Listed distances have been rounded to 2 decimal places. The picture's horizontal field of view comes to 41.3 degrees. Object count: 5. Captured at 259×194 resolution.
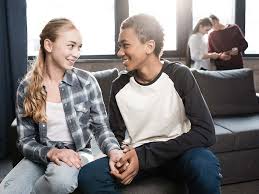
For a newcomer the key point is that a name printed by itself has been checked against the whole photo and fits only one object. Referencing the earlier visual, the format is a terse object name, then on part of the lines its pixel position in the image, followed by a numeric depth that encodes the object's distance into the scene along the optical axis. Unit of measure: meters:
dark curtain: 2.94
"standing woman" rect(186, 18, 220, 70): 3.78
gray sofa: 1.46
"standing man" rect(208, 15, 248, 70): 3.93
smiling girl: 1.38
